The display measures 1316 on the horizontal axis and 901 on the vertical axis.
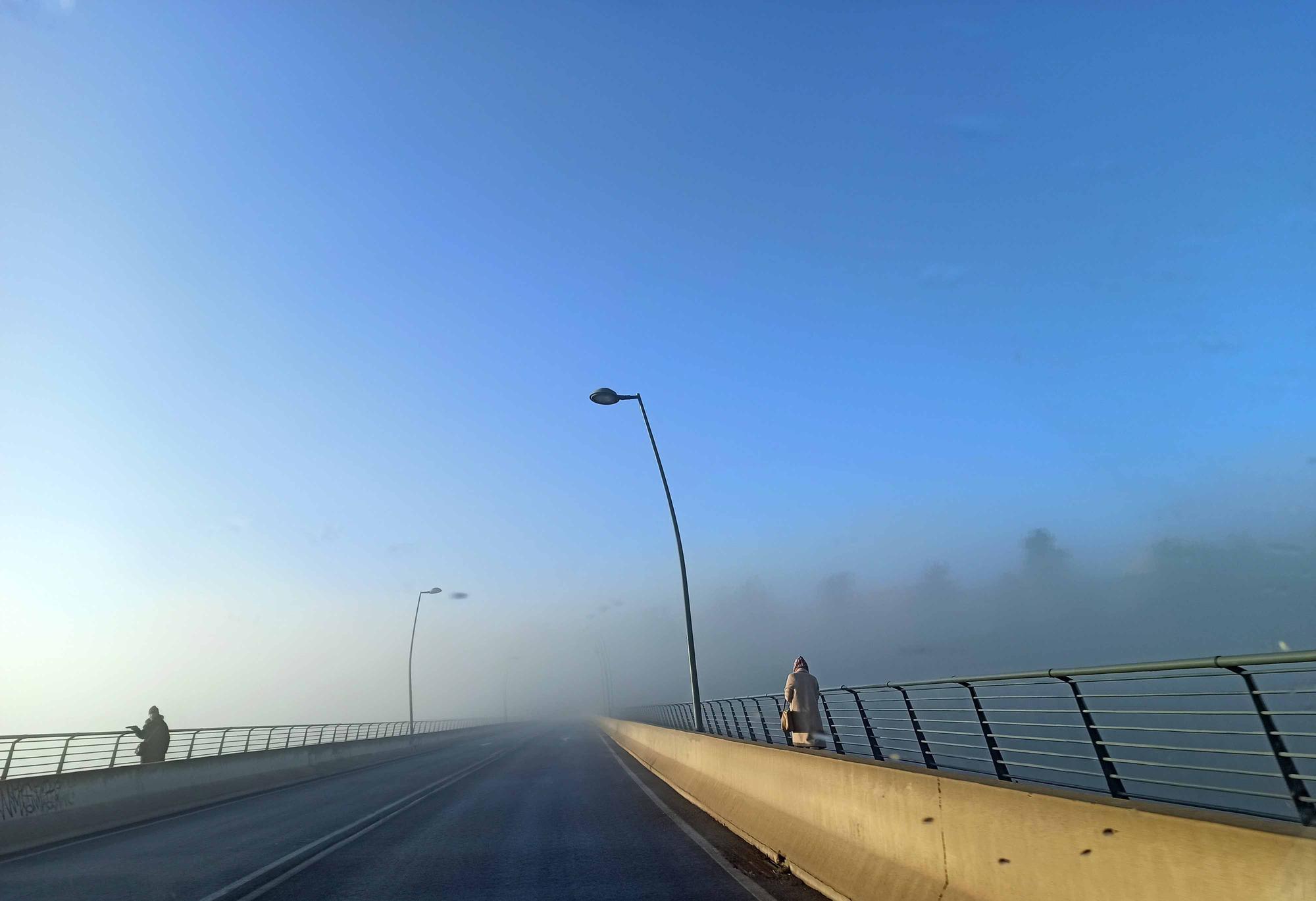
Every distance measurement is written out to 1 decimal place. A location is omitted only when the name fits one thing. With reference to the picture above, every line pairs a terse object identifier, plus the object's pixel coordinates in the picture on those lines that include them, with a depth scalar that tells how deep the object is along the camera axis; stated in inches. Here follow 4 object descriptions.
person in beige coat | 530.3
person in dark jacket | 772.0
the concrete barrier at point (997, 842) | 143.5
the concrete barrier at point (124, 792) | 540.7
